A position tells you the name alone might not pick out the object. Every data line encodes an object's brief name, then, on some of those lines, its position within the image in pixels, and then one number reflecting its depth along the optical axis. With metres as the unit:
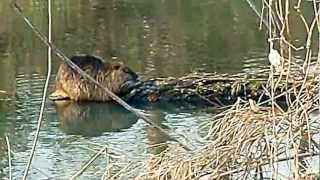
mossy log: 10.71
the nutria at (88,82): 11.88
